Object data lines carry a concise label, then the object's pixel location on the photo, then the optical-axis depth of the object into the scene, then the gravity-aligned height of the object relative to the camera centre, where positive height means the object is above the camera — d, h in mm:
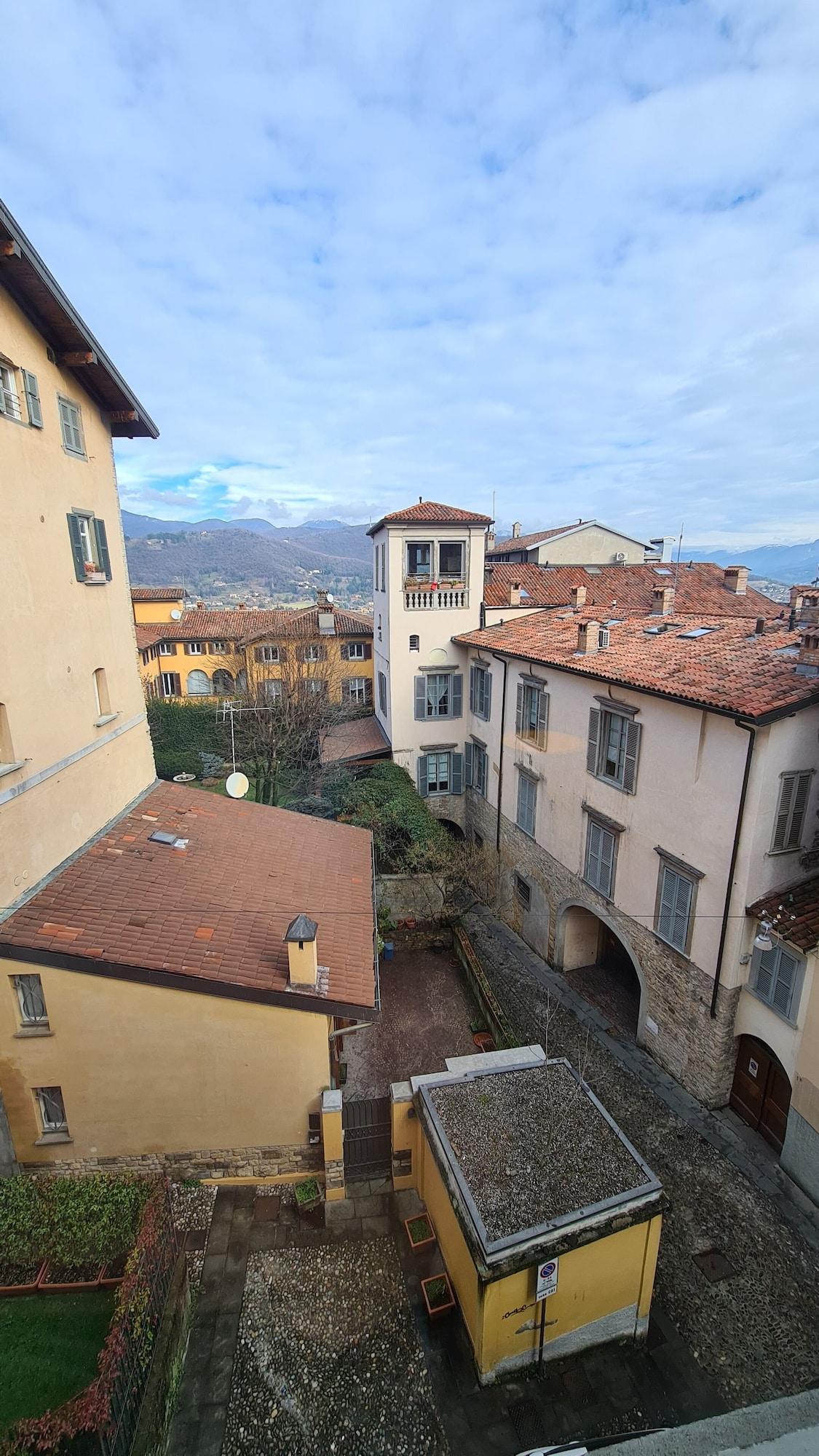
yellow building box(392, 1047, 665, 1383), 8695 -9350
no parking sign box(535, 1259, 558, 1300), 8629 -9635
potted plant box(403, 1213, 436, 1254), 10820 -11355
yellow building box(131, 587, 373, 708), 38062 -5158
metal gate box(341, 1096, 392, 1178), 11703 -10309
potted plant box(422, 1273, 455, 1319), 9758 -11261
